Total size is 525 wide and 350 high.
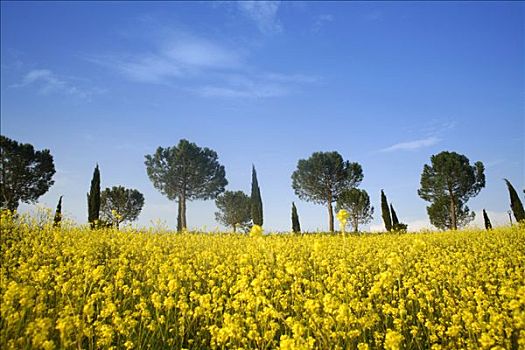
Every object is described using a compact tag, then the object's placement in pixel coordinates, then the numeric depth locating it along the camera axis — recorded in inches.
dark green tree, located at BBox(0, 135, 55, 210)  1183.6
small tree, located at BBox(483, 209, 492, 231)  1143.6
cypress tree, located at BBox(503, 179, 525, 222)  945.5
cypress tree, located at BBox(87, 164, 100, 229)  937.5
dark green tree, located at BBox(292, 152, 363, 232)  1562.5
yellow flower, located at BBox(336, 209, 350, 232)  151.6
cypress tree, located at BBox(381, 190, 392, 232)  1146.7
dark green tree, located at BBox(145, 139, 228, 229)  1483.8
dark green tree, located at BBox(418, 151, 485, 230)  1373.0
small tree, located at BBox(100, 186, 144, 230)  1585.9
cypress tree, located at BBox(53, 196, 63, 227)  868.6
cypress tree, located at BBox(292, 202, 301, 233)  1254.9
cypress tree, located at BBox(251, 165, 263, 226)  1320.1
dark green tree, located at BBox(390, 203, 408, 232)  1125.7
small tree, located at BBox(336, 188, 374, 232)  1576.0
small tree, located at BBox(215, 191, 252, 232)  1796.3
